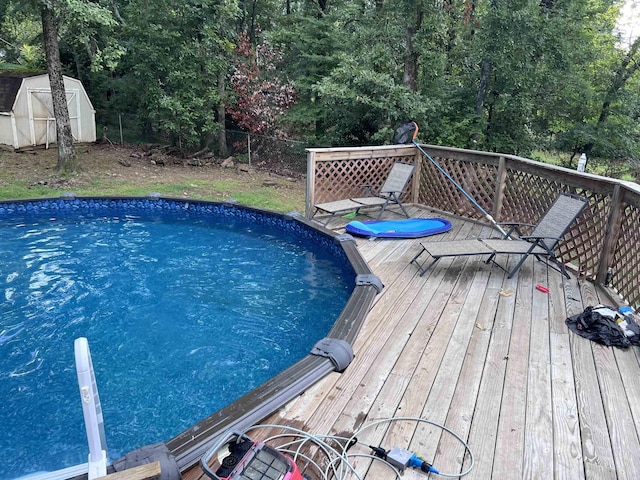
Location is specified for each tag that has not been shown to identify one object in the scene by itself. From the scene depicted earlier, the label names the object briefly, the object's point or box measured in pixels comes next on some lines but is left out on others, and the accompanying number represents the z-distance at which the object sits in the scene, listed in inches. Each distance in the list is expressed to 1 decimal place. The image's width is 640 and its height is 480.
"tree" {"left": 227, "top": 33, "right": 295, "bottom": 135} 470.9
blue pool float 228.1
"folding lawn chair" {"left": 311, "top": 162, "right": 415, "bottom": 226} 249.3
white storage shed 463.8
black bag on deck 126.3
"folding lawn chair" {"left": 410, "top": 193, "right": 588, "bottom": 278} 167.5
